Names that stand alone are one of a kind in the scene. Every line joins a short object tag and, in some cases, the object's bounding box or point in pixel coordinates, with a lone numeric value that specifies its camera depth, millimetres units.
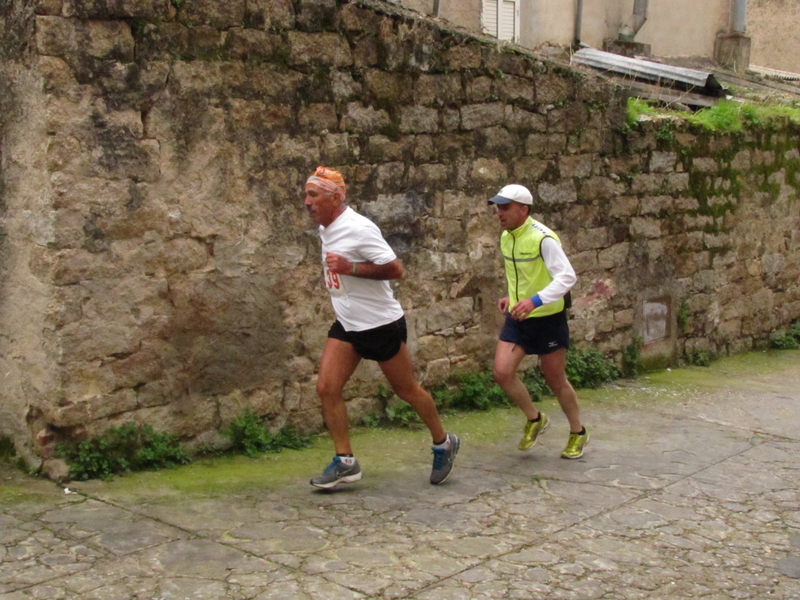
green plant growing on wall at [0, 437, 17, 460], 4965
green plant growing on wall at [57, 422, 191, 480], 4758
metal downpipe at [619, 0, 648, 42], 13156
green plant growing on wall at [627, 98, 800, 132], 8383
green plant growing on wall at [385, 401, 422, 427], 6082
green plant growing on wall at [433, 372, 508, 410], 6594
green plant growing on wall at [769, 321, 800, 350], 9789
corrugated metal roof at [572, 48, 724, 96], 9586
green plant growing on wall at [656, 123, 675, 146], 8039
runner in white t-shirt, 4582
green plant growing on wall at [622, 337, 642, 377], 7980
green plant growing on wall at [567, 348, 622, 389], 7461
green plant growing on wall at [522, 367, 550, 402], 7000
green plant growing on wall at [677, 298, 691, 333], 8469
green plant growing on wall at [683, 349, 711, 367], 8711
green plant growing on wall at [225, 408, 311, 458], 5340
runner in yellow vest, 5219
